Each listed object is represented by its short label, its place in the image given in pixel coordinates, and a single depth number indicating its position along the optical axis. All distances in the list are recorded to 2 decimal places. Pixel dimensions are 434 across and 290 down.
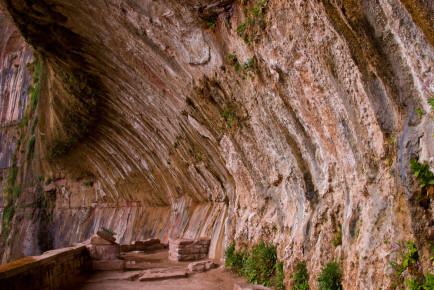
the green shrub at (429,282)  3.68
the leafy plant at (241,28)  7.58
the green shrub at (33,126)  25.97
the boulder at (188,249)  12.11
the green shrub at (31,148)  26.50
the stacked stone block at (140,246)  15.64
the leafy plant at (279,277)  7.07
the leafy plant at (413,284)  3.90
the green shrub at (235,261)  9.47
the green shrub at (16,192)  27.53
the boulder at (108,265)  10.38
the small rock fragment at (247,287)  6.95
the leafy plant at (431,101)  3.94
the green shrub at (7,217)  26.81
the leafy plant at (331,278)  5.58
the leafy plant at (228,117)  9.52
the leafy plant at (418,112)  4.20
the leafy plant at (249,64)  7.75
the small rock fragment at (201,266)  9.96
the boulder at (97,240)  10.61
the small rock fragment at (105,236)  10.73
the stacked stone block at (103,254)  10.44
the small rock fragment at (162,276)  9.32
